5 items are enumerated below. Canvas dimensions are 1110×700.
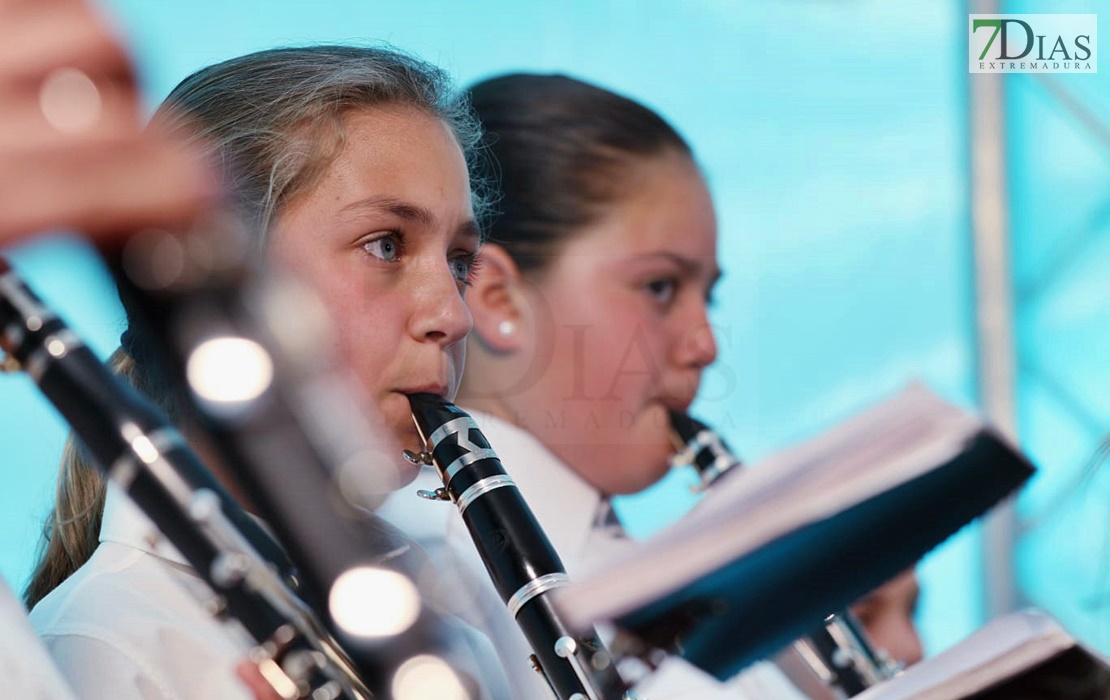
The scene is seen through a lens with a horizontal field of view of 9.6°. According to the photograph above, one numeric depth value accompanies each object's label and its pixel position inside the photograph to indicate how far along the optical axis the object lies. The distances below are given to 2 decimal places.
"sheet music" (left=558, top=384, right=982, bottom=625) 2.95
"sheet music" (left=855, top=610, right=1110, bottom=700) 2.94
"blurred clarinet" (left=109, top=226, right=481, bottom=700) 2.31
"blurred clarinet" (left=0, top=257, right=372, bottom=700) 2.96
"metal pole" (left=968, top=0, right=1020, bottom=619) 3.89
